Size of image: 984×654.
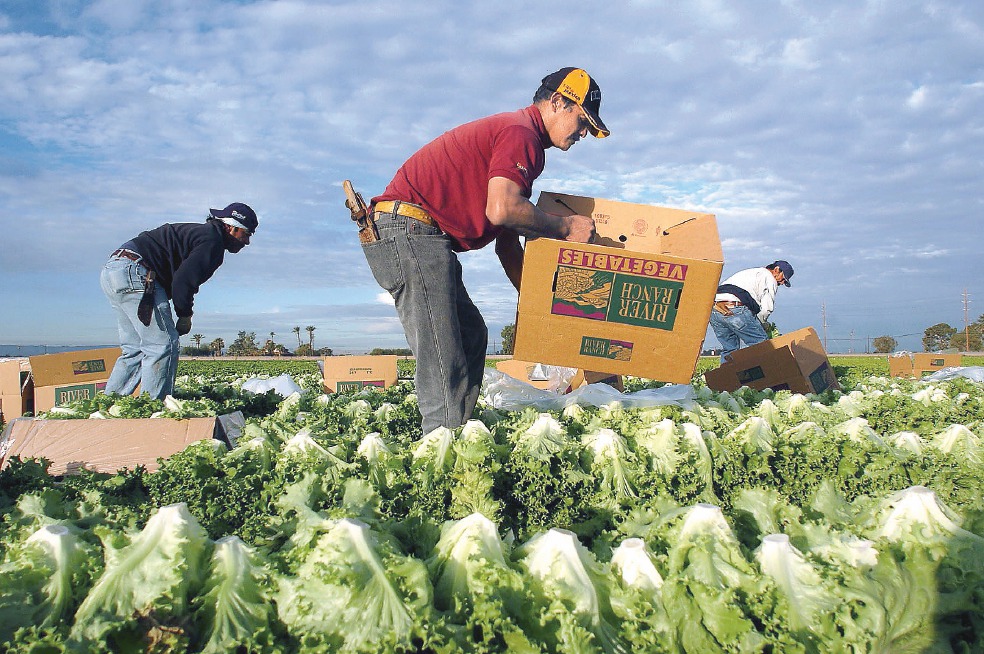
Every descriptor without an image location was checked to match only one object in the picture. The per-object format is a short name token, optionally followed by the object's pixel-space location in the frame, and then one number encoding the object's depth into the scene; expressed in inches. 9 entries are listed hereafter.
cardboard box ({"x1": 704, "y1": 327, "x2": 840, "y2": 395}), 248.5
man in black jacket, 225.1
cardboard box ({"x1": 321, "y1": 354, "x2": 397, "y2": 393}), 339.9
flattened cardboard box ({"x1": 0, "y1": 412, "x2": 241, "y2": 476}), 143.3
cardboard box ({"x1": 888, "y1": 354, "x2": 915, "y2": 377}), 418.2
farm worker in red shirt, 142.3
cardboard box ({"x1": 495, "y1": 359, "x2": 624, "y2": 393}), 214.4
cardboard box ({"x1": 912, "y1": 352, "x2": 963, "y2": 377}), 428.8
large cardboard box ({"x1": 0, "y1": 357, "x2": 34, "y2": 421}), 284.7
